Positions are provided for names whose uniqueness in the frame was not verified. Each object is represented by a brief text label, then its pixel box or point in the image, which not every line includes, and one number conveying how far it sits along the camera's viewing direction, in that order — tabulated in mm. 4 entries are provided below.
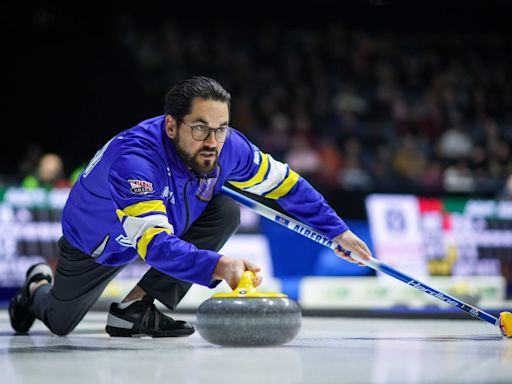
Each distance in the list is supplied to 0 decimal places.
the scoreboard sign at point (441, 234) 18828
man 6820
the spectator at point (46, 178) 17078
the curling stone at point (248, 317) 6492
